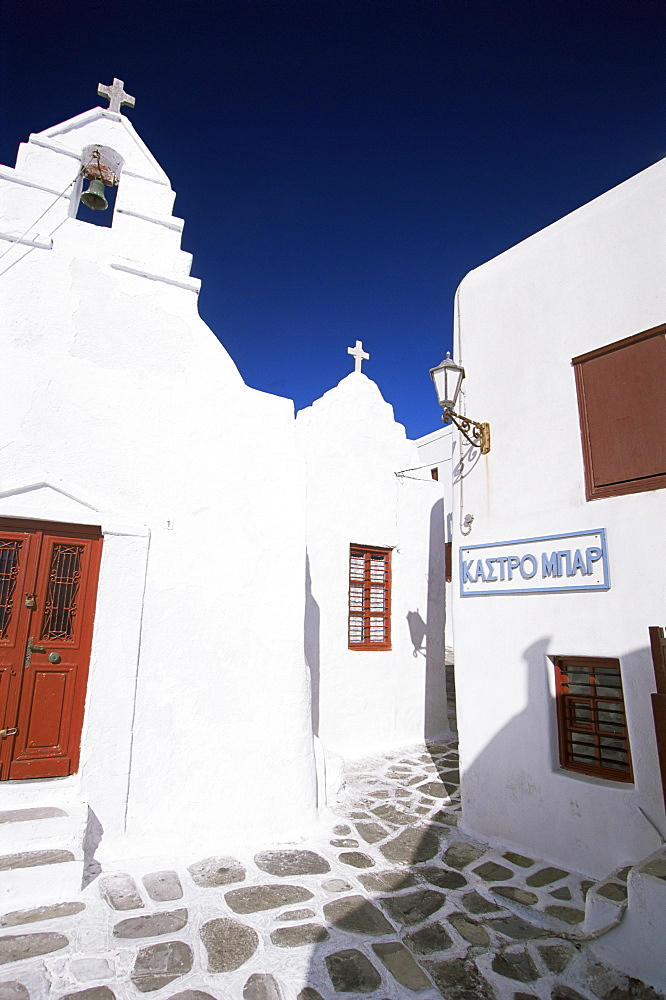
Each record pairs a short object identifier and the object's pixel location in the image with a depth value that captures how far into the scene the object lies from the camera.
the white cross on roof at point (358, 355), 9.83
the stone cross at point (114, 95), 5.95
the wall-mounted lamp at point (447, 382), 5.57
